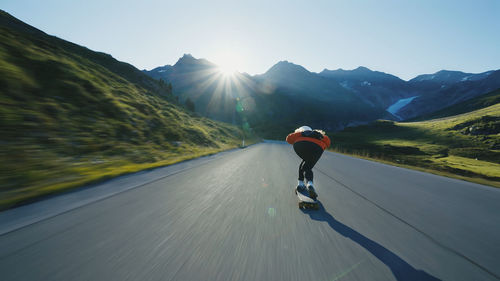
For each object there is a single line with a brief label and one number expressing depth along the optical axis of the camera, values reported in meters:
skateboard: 3.35
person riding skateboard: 3.74
